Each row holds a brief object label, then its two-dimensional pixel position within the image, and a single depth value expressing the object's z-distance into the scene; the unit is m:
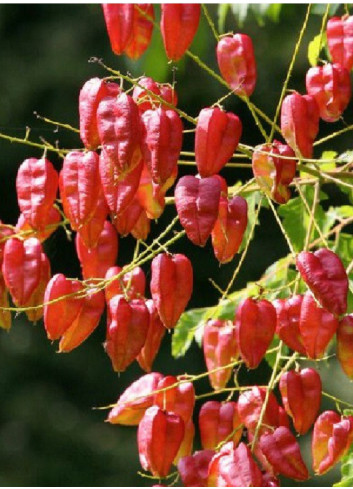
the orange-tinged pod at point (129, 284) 1.66
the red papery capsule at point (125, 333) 1.62
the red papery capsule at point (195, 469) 1.63
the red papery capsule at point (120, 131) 1.54
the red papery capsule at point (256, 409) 1.64
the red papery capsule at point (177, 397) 1.67
